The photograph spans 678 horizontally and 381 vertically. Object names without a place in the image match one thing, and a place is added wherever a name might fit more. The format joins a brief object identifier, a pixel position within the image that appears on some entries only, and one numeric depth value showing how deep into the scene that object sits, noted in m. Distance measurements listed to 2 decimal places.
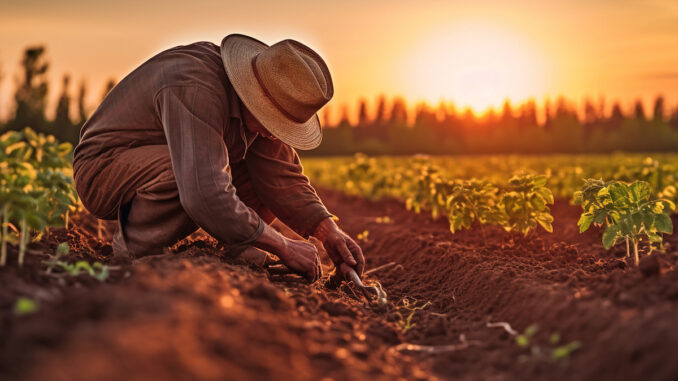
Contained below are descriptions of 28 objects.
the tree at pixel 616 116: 75.62
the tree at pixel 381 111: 76.19
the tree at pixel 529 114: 76.50
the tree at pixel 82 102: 37.38
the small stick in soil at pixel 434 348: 2.43
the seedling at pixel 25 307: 1.67
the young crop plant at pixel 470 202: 4.46
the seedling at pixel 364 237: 5.73
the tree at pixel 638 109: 76.01
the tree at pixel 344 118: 66.56
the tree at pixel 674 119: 73.36
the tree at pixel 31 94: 31.75
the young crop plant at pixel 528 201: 4.25
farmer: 2.97
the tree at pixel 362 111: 77.06
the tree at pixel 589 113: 77.88
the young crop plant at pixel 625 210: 3.19
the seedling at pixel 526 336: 2.08
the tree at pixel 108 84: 34.56
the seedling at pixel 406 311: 2.80
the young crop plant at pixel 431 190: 5.64
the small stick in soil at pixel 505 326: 2.49
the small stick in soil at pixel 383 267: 4.23
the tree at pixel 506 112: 75.50
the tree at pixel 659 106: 72.81
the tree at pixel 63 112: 34.00
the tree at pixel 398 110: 76.55
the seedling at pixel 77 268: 2.34
